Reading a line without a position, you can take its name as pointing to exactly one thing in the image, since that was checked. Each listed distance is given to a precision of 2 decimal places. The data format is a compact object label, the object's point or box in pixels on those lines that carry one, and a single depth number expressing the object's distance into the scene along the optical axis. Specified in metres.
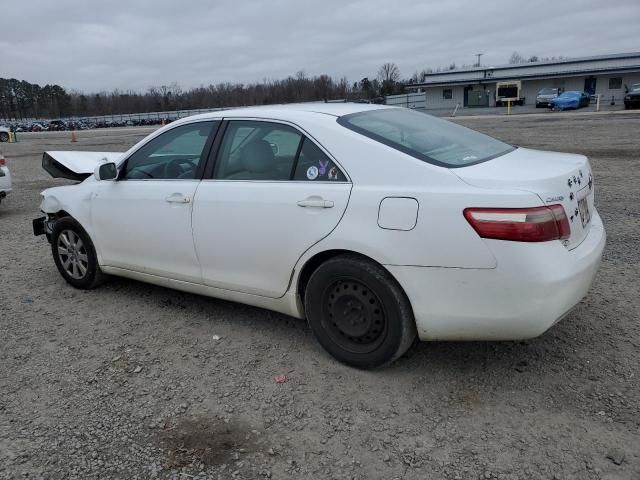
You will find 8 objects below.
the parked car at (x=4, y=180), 8.91
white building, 53.09
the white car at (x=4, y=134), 40.09
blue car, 42.00
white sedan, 2.75
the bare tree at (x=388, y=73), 99.57
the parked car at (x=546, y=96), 46.38
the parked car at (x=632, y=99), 36.81
